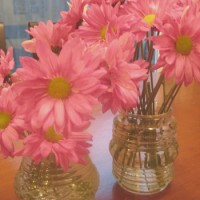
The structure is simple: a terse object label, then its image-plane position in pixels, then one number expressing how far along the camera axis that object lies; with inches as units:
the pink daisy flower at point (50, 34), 19.7
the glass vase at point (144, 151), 26.5
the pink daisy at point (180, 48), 18.8
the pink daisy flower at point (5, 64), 21.8
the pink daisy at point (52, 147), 17.6
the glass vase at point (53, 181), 22.8
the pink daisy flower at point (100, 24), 19.8
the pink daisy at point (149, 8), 21.0
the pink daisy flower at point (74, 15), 22.3
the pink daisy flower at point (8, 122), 18.4
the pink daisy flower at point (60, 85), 14.9
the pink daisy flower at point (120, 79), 16.3
